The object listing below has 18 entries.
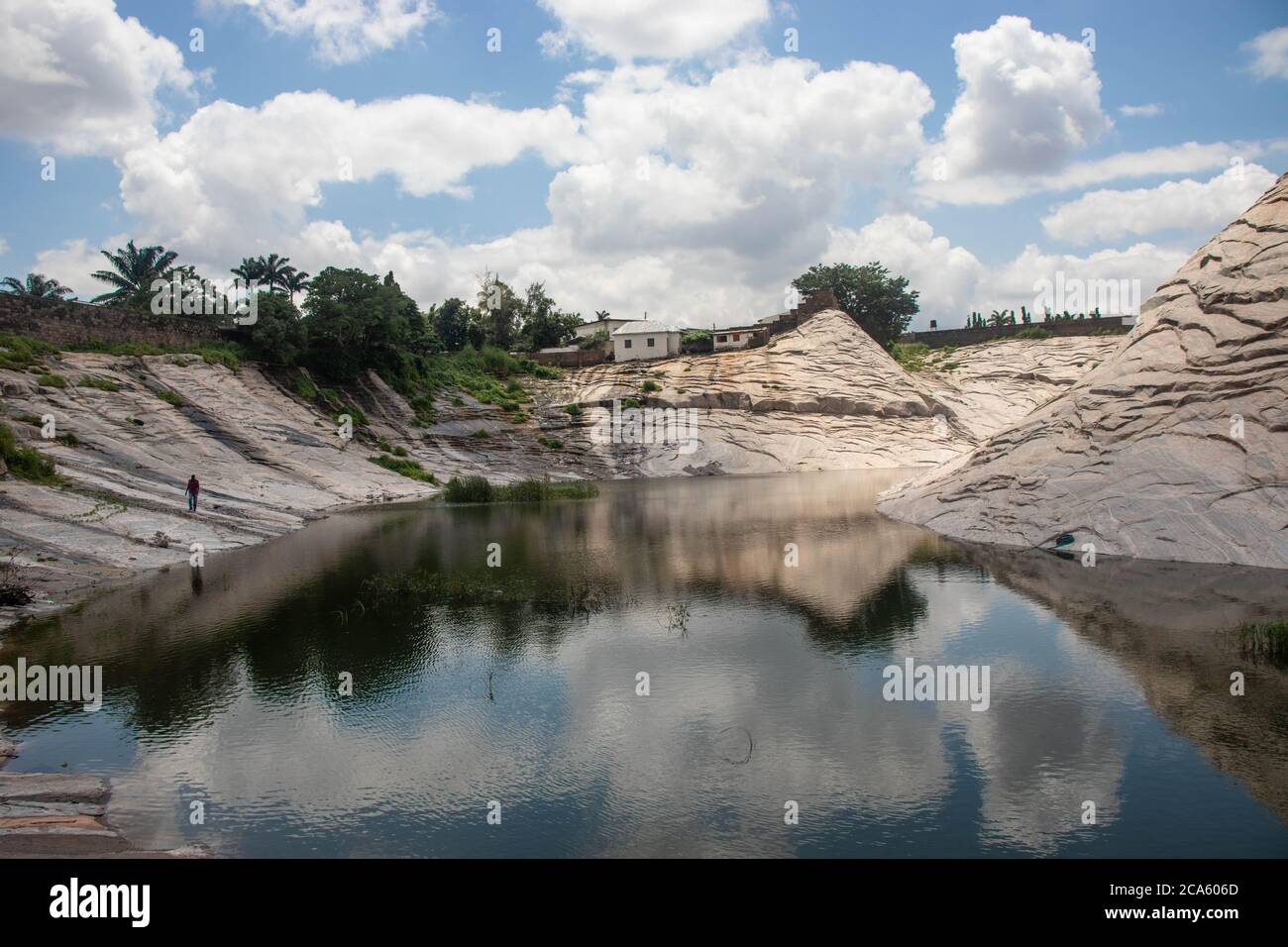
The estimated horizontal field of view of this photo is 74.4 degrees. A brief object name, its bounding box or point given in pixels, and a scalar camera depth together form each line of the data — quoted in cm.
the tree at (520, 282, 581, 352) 8975
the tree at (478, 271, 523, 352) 8906
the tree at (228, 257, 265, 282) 7026
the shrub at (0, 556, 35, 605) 1792
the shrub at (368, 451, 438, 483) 4827
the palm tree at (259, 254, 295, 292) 7069
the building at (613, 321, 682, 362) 7769
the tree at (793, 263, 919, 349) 9319
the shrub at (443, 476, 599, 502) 4203
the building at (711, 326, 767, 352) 7881
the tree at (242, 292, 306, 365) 4972
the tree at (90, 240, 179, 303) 6488
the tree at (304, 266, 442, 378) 5316
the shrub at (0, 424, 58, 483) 2512
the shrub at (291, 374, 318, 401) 4991
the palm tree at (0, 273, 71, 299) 6438
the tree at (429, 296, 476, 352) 8862
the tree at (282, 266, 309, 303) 6968
